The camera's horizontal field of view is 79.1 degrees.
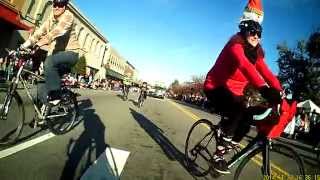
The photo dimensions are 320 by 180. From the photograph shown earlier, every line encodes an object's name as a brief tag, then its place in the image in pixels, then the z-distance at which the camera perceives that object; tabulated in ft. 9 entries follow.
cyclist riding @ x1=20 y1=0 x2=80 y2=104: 10.60
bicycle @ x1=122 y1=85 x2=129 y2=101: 49.34
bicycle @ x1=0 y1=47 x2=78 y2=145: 9.23
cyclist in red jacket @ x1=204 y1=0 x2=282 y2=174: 7.67
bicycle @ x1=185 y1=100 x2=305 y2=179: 6.82
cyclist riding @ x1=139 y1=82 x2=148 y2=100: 40.35
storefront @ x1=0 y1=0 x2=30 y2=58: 40.26
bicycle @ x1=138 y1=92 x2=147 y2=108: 38.59
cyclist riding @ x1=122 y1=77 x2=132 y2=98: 49.38
